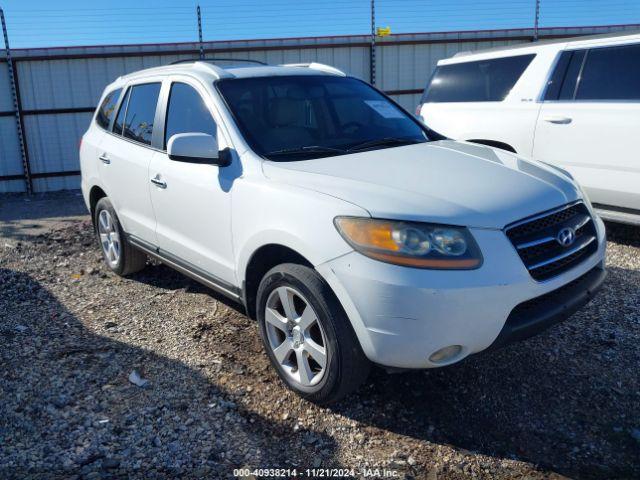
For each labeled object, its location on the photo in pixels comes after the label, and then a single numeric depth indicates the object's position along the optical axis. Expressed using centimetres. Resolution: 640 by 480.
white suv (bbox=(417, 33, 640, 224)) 527
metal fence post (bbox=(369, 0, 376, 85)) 1180
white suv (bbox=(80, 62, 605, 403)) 262
